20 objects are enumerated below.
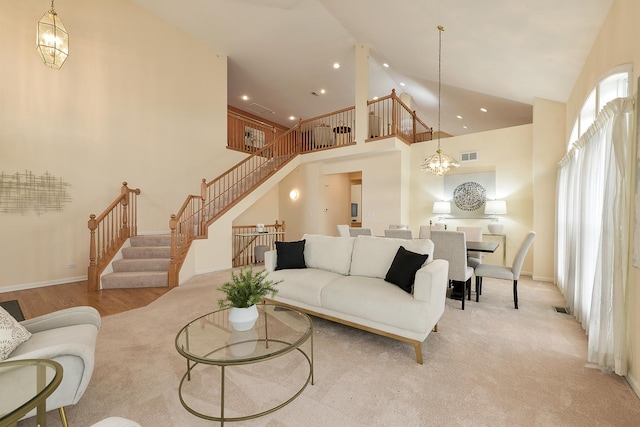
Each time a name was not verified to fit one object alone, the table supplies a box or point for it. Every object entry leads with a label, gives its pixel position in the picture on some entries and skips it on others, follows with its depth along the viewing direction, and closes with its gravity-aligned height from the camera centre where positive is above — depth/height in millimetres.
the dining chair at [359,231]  4868 -387
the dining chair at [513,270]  3314 -764
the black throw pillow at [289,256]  3352 -573
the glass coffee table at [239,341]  1522 -859
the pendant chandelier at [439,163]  4680 +845
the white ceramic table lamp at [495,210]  5203 +18
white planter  1896 -761
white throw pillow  1378 -684
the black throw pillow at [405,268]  2526 -560
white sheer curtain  1957 -178
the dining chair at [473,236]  4305 -440
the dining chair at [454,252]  3318 -520
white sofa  2240 -747
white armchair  1355 -776
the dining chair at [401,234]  4125 -357
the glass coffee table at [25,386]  903 -670
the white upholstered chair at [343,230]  5383 -395
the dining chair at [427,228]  4850 -340
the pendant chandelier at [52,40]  2781 +1799
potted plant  1896 -639
